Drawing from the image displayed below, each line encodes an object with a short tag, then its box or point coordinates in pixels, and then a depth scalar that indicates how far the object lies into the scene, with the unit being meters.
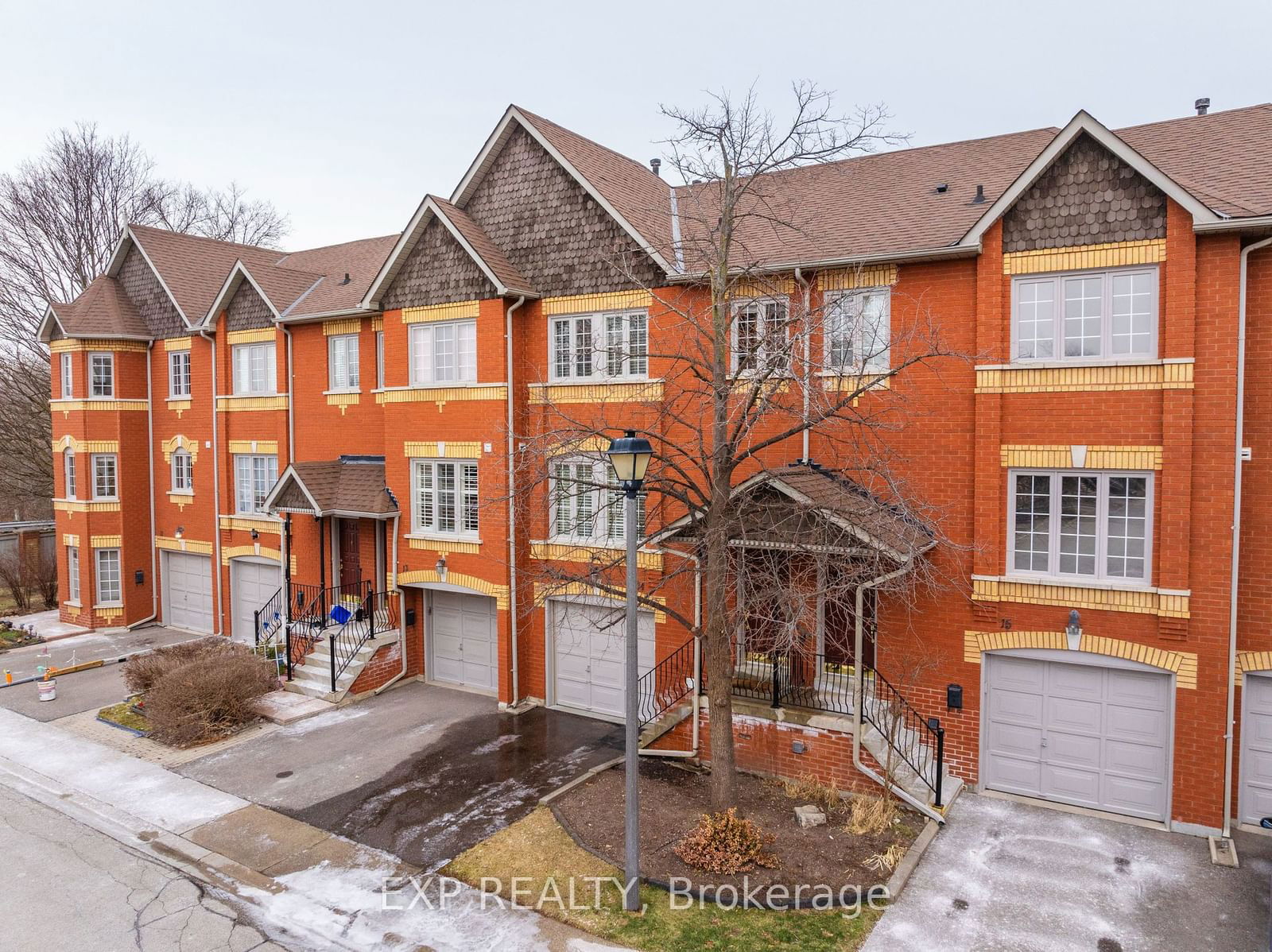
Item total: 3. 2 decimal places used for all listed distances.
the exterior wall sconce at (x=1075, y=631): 11.38
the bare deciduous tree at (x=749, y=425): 9.88
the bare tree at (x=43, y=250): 31.02
